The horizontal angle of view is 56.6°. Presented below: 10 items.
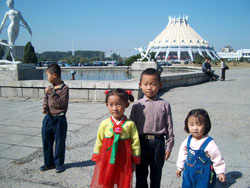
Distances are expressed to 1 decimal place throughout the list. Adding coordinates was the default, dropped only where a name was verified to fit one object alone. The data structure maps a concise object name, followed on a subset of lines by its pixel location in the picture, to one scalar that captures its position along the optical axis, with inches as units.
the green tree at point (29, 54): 1721.2
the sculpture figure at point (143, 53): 1040.8
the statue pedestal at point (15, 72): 368.2
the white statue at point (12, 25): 401.1
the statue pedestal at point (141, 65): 904.8
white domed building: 4677.7
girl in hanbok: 89.7
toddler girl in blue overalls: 83.2
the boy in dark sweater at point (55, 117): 123.4
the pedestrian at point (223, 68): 562.4
